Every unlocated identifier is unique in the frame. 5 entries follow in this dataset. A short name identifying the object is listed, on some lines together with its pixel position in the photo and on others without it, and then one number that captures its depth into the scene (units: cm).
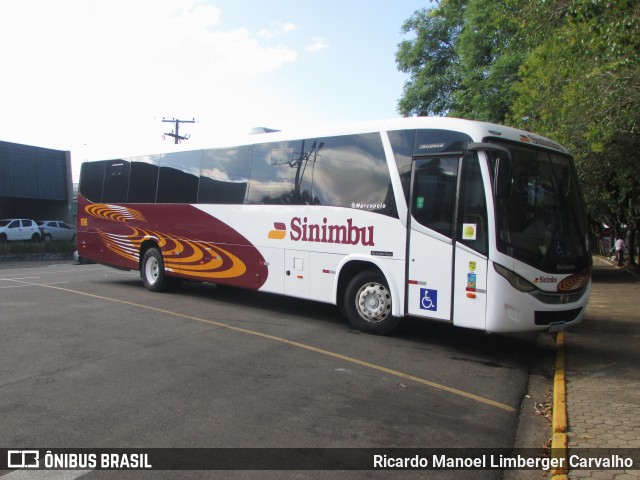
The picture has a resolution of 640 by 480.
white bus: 701
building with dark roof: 3419
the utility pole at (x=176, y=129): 4259
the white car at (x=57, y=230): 3394
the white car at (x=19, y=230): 3131
